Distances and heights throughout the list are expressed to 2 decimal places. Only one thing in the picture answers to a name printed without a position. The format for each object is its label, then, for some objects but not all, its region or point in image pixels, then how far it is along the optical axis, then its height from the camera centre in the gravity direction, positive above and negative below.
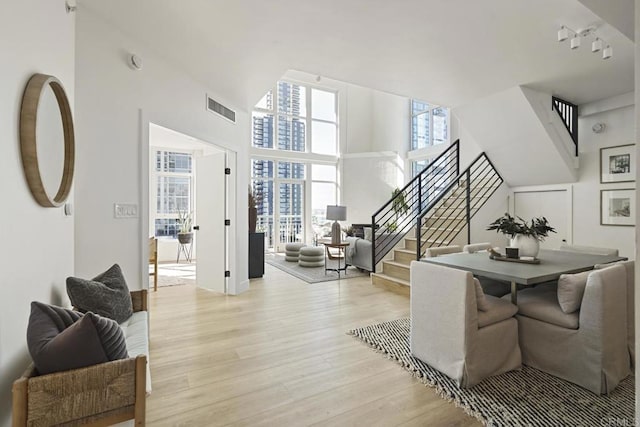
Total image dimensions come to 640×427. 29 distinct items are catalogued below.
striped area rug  1.82 -1.22
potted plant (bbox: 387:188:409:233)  8.28 +0.14
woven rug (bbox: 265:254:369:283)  5.64 -1.22
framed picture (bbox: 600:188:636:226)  4.06 +0.08
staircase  4.93 -0.40
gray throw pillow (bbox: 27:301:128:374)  1.29 -0.57
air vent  4.00 +1.41
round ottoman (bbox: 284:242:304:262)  7.45 -0.98
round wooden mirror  1.51 +0.39
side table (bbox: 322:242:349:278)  5.89 -0.75
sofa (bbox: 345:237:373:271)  5.84 -0.83
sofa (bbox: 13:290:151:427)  1.22 -0.79
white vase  2.89 -0.31
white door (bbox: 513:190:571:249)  4.77 +0.06
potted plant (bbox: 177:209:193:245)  7.25 -0.39
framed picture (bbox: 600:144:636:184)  4.09 +0.67
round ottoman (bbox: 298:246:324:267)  6.76 -1.00
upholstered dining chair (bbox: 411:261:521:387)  2.15 -0.85
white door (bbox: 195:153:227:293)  4.70 -0.18
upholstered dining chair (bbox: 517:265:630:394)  2.05 -0.88
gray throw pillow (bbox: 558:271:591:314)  2.18 -0.56
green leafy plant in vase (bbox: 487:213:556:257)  2.90 -0.21
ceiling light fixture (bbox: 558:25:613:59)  2.62 +1.55
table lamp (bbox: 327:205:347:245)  6.72 -0.03
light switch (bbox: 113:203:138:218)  2.72 +0.01
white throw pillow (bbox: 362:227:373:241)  6.80 -0.48
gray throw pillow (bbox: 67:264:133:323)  1.97 -0.58
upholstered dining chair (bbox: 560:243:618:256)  3.40 -0.42
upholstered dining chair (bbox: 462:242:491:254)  3.67 -0.43
